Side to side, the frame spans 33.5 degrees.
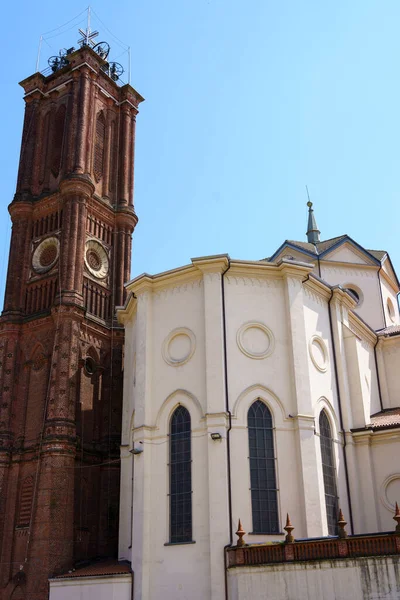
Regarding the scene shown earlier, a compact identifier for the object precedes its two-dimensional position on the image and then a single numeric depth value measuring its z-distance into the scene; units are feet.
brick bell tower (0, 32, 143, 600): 107.76
